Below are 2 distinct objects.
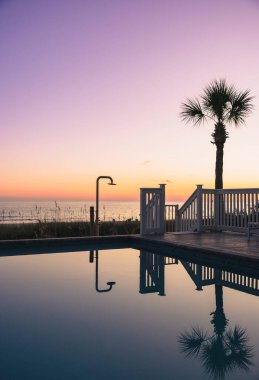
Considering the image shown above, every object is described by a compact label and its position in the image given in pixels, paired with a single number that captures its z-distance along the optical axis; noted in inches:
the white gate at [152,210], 376.8
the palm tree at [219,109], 532.1
